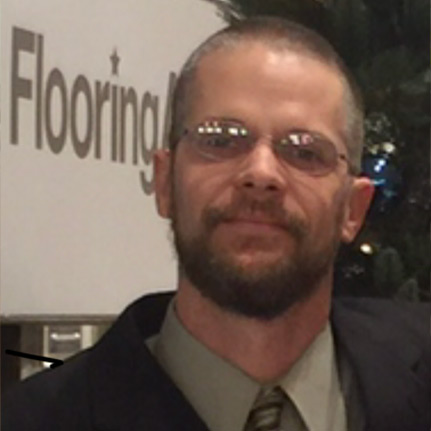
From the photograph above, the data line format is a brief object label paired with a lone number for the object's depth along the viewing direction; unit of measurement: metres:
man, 1.00
